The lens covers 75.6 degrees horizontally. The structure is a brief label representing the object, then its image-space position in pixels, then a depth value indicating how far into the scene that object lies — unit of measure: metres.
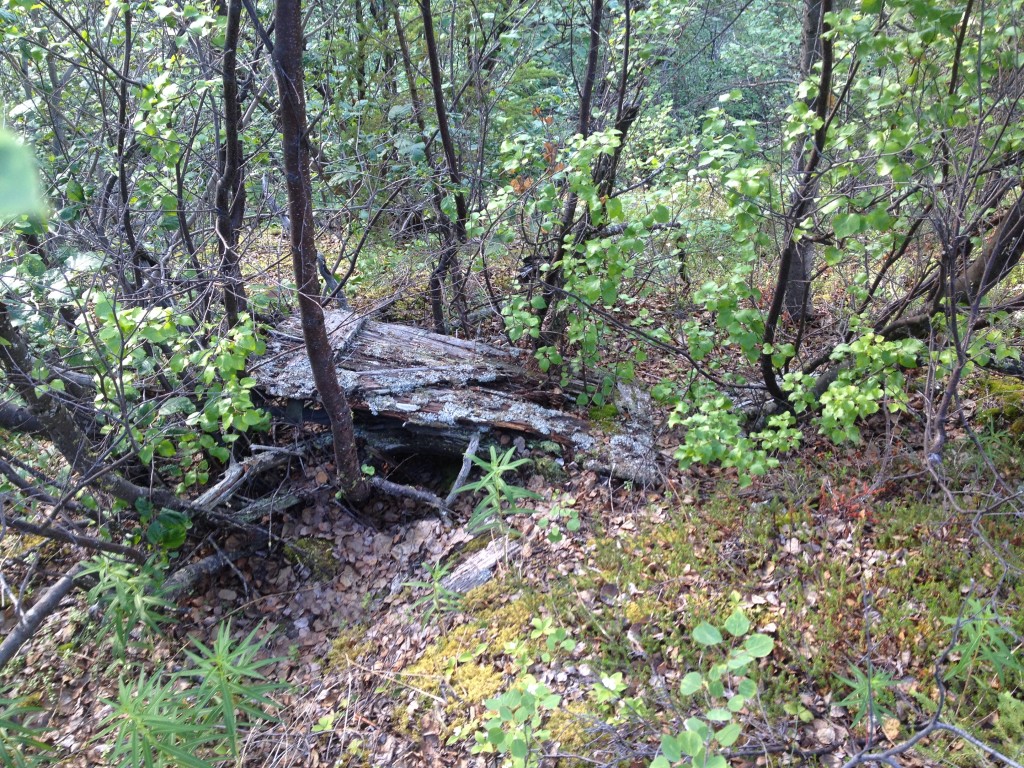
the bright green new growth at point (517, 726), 2.42
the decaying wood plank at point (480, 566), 4.02
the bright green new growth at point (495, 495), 3.61
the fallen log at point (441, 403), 4.64
